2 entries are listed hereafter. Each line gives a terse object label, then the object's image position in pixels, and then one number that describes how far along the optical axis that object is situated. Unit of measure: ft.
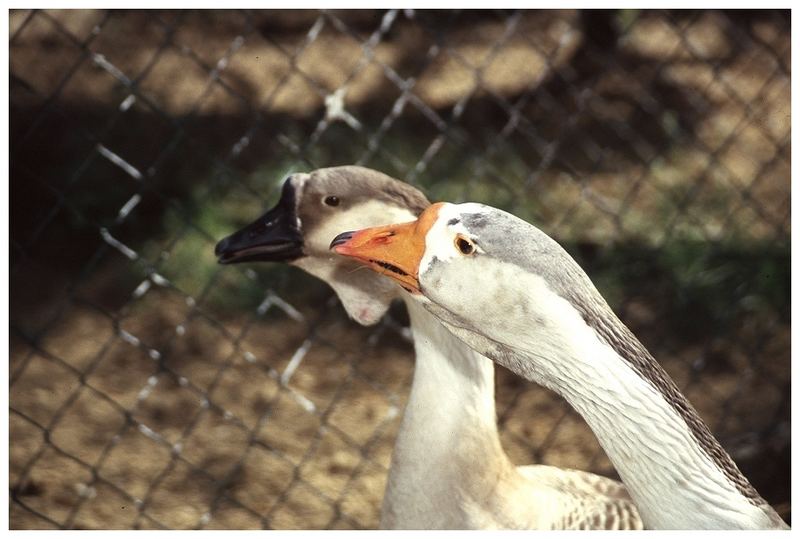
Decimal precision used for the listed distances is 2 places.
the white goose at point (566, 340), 8.69
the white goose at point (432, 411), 9.23
